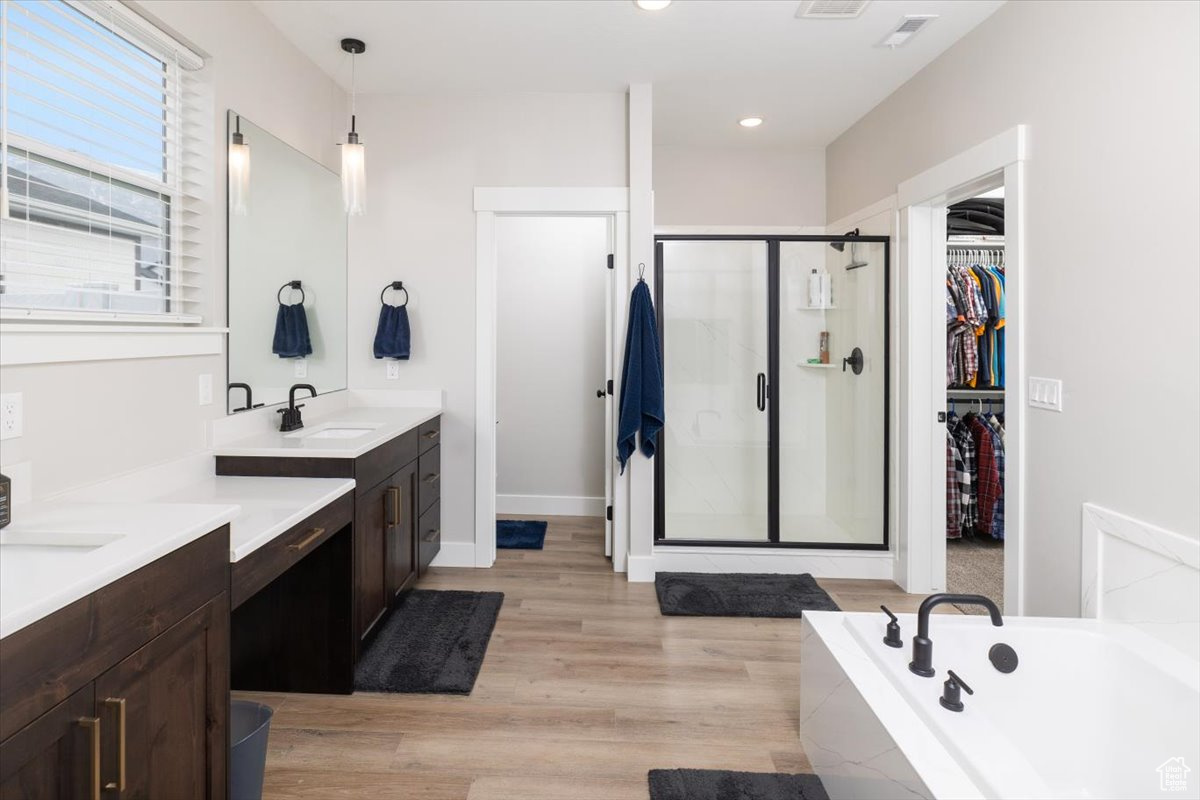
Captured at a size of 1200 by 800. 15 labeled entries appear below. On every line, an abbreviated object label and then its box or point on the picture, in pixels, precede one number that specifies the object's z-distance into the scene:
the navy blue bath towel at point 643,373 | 3.63
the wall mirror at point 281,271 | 2.65
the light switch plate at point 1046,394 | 2.39
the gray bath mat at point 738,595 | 3.27
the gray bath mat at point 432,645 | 2.54
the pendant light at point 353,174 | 2.81
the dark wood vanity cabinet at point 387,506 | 2.49
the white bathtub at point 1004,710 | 1.50
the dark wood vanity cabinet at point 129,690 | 1.04
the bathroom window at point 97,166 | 1.69
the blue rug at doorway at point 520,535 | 4.37
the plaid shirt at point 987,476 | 4.30
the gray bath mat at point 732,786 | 1.91
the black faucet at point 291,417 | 2.92
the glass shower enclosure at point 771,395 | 3.83
